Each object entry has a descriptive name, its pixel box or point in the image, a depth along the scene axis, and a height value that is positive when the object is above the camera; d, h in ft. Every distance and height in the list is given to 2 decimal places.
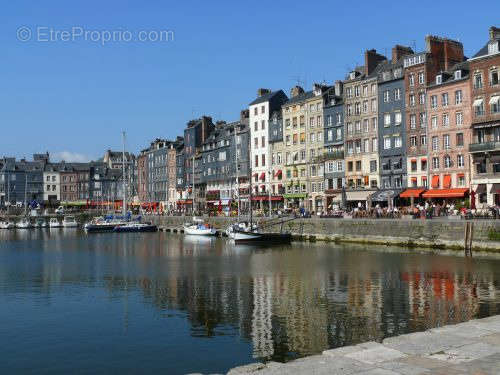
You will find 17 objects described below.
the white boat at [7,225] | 406.82 -3.58
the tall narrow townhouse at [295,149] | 307.17 +35.33
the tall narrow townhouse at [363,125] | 263.49 +41.36
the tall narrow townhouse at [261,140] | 334.65 +44.55
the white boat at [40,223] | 431.39 -2.88
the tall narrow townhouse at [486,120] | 206.69 +32.79
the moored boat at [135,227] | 328.90 -5.93
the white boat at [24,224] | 414.62 -3.28
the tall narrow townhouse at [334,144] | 282.15 +34.28
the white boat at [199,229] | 269.85 -6.27
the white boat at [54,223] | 423.23 -3.05
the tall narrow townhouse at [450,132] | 220.84 +31.24
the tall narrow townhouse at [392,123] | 249.55 +39.17
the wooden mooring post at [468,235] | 156.76 -6.78
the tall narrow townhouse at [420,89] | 238.89 +51.60
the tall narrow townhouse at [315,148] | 295.28 +34.01
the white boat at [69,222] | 425.69 -2.60
